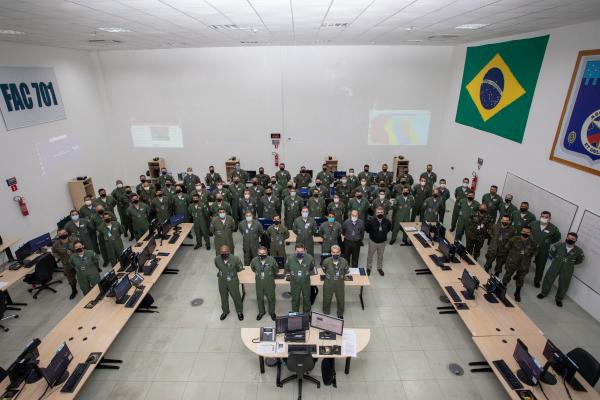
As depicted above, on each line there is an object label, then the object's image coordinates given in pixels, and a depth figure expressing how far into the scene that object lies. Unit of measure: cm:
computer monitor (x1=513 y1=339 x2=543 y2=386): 414
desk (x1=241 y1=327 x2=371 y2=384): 482
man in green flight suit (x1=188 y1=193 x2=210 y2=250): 868
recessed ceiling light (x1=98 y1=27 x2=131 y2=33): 652
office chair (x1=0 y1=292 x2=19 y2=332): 611
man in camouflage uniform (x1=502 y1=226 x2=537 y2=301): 665
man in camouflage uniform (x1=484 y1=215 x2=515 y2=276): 726
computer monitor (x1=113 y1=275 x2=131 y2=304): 575
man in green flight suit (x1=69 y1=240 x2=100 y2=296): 643
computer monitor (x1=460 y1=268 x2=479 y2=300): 575
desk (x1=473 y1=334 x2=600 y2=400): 411
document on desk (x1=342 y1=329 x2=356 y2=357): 482
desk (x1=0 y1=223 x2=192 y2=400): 430
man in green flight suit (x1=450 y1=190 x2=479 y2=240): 843
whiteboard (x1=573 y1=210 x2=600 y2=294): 627
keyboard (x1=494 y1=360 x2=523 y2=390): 428
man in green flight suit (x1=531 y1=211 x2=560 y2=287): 698
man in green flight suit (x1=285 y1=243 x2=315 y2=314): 608
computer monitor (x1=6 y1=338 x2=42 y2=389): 418
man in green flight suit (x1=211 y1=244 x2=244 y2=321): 614
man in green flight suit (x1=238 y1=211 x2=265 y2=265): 759
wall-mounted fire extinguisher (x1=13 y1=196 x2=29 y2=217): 860
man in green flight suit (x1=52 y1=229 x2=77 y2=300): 688
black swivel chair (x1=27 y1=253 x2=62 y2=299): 690
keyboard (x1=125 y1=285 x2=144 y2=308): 581
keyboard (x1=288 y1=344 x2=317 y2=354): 480
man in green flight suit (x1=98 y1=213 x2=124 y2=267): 777
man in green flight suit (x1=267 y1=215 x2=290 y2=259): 742
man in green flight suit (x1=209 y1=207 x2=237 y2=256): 790
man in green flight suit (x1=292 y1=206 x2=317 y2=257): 766
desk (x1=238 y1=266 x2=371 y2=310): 636
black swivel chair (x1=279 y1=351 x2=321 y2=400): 463
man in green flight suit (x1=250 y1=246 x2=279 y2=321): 614
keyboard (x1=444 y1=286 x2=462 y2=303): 582
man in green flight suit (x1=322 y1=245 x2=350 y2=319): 606
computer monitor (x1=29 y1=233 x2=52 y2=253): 744
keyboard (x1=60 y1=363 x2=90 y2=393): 430
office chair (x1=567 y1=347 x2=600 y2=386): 413
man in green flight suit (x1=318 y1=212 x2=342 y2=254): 746
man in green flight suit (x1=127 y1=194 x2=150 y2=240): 861
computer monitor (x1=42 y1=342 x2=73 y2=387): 420
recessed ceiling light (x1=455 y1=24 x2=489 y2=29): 649
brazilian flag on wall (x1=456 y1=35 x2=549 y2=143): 805
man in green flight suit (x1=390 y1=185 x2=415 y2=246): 886
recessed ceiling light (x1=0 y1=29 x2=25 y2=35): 654
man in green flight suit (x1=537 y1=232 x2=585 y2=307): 639
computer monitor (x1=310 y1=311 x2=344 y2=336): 498
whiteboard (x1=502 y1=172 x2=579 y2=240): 691
